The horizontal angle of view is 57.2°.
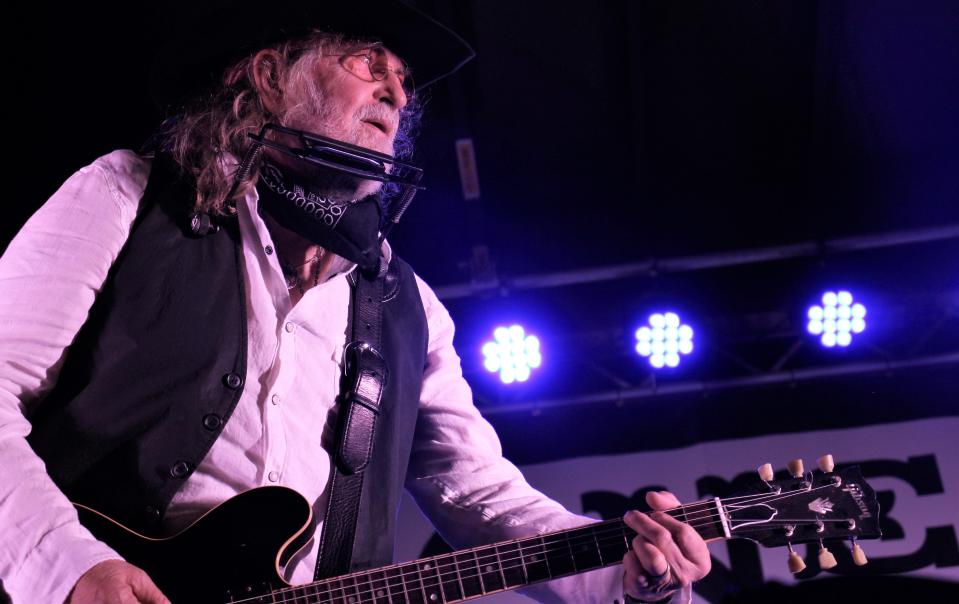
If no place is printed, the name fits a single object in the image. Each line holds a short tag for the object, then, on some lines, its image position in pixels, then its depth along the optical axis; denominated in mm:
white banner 4762
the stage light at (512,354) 4914
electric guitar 1817
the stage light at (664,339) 4883
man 1885
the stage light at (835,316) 4836
